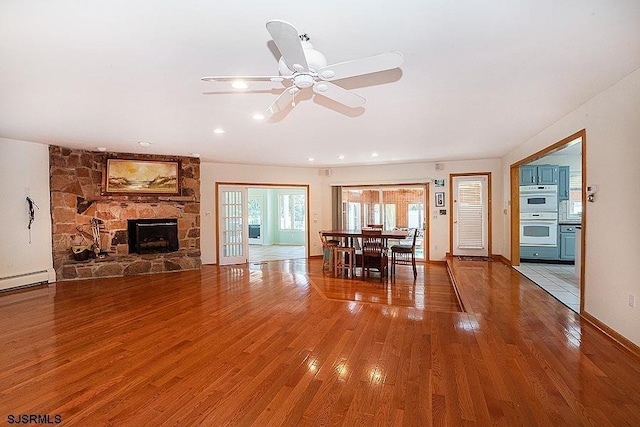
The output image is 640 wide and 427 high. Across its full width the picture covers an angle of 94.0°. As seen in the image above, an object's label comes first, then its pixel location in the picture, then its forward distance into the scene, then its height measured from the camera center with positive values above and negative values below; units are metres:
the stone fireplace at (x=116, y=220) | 5.67 -0.20
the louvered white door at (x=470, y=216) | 7.07 -0.20
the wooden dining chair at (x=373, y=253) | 5.70 -0.87
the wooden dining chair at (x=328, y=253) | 6.22 -0.95
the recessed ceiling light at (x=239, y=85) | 2.70 +1.16
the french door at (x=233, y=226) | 7.51 -0.40
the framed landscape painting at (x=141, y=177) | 6.09 +0.71
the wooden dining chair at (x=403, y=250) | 5.97 -0.85
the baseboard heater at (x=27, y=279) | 4.90 -1.16
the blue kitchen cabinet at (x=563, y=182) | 6.41 +0.54
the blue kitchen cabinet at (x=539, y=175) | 6.39 +0.71
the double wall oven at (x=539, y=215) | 6.30 -0.17
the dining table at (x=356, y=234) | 5.59 -0.50
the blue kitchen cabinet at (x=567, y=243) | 6.23 -0.75
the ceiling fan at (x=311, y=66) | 1.65 +0.90
